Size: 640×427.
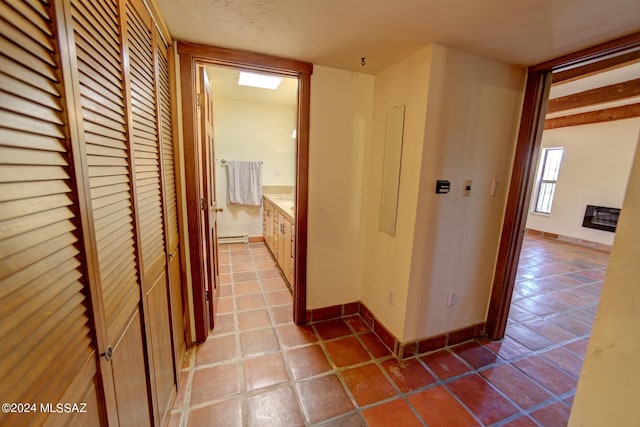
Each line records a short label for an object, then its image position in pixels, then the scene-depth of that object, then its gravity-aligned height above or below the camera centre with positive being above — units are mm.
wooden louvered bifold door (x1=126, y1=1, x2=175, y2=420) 1034 -122
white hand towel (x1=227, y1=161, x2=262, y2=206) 4211 -208
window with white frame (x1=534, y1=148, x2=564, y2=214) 5574 +129
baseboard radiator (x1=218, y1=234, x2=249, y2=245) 4300 -1184
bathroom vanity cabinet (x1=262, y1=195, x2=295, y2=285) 2801 -757
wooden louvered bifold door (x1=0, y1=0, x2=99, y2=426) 427 -138
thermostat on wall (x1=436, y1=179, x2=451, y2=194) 1703 -45
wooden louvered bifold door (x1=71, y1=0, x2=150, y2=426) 682 -73
